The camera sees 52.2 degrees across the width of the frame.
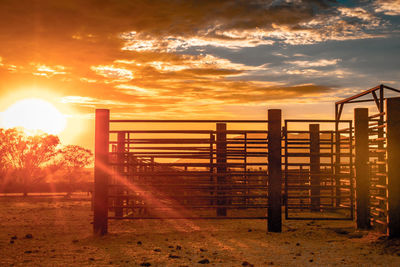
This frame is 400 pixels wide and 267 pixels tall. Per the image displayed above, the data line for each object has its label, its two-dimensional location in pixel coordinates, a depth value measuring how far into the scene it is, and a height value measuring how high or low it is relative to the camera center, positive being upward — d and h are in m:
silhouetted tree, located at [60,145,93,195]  34.81 +0.28
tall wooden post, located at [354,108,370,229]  9.71 -0.07
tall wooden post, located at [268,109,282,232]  9.60 -0.30
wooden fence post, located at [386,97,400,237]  8.63 +0.12
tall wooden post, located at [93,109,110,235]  9.34 -0.15
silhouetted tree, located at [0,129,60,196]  29.72 +0.66
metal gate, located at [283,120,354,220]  10.34 -0.47
